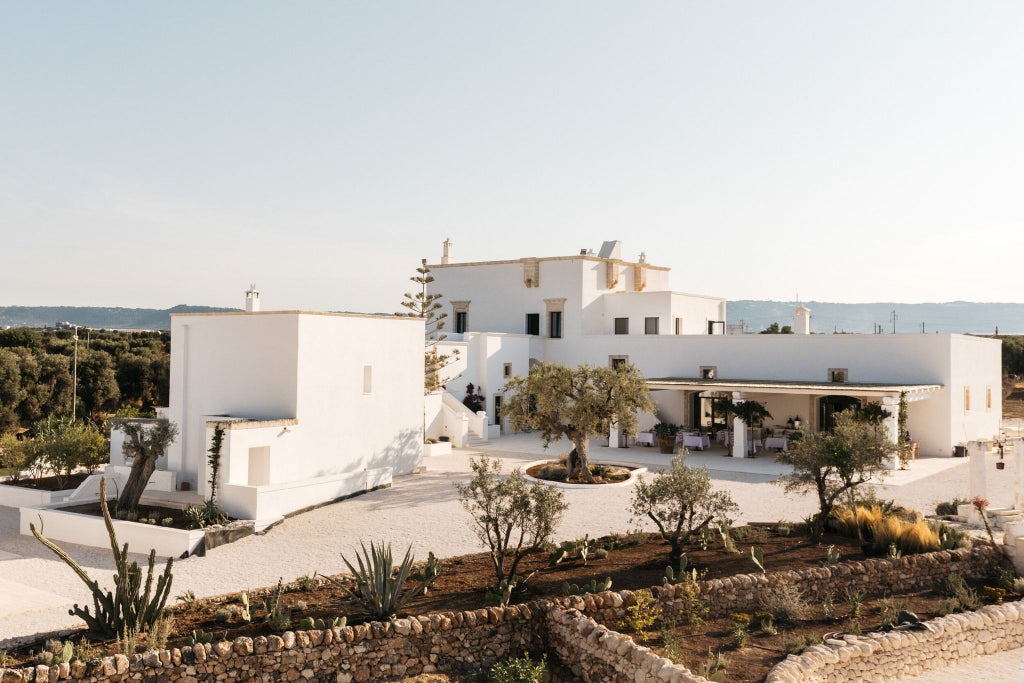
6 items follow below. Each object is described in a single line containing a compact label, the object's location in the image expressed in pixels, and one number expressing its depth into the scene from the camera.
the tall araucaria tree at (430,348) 26.12
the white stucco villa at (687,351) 22.92
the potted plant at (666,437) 23.36
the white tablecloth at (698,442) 23.22
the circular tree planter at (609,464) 17.52
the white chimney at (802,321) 27.58
